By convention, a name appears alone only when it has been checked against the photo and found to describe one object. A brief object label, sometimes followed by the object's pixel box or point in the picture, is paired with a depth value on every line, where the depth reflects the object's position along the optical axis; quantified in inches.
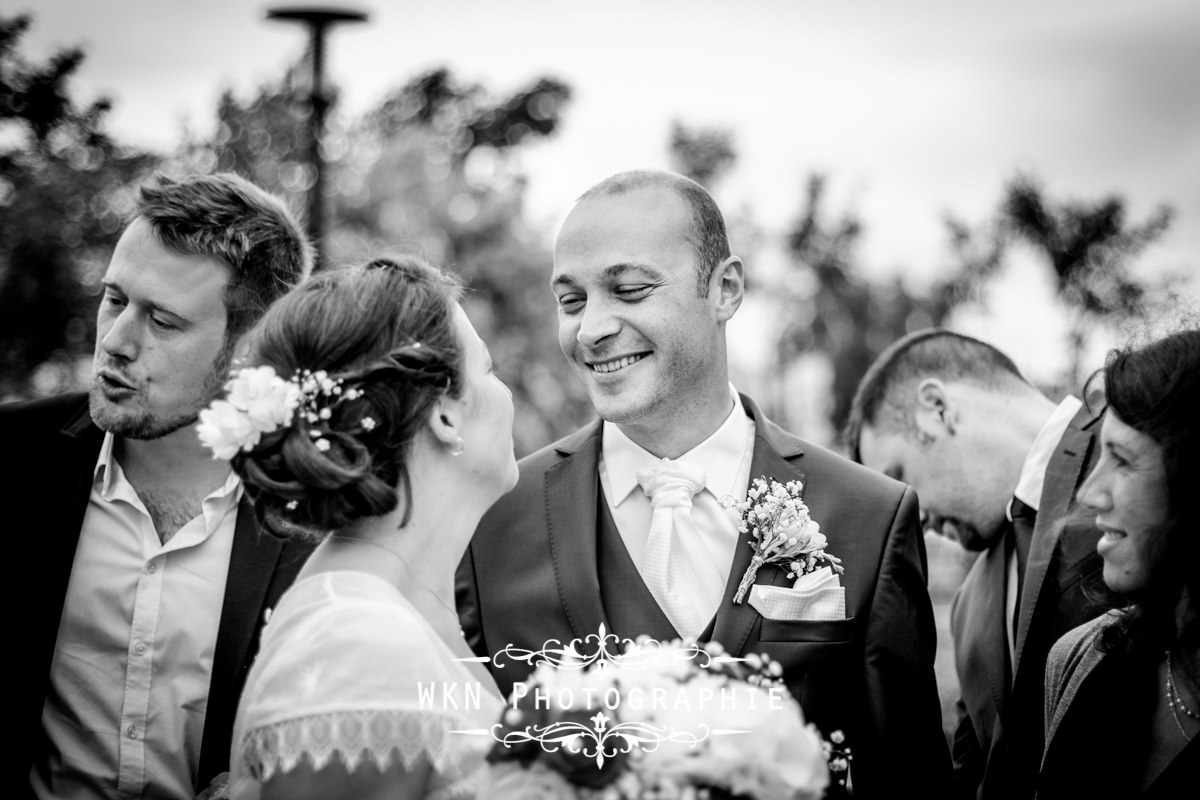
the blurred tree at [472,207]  586.6
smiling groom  135.6
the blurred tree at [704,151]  800.2
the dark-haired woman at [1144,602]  114.3
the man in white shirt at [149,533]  137.3
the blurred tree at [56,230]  317.4
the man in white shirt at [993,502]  155.8
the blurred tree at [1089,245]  605.6
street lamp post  306.0
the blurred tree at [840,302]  863.7
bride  91.9
